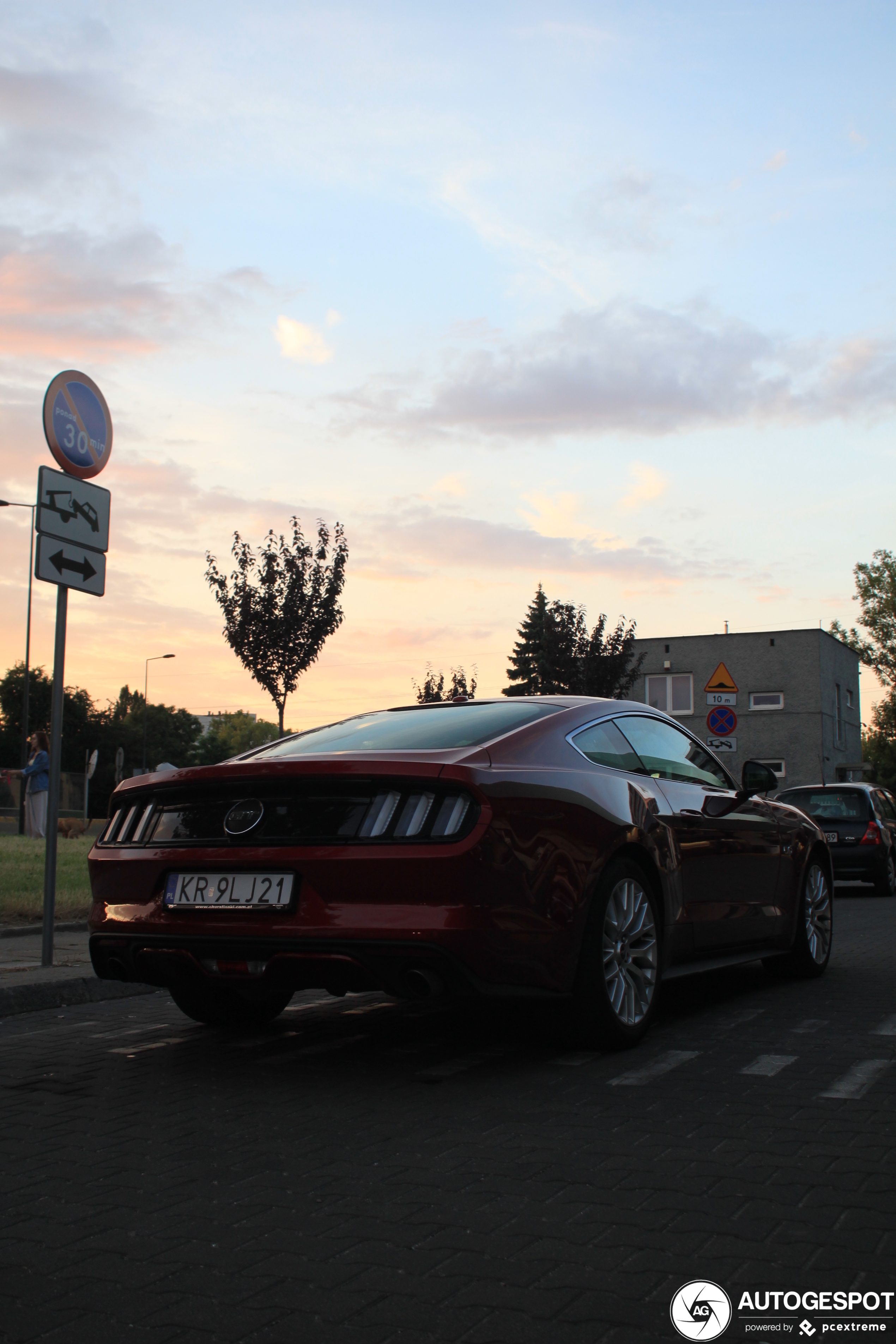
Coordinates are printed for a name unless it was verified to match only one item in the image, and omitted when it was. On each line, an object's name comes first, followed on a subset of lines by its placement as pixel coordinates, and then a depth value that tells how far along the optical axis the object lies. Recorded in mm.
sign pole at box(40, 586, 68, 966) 7512
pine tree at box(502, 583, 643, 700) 34500
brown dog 23984
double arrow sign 7781
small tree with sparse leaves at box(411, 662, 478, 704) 50812
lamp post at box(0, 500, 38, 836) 26188
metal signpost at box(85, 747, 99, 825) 34500
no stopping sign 17328
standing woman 18469
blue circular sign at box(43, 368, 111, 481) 8055
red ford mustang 4582
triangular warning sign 17516
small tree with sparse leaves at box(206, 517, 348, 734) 22734
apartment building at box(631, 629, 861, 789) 44531
